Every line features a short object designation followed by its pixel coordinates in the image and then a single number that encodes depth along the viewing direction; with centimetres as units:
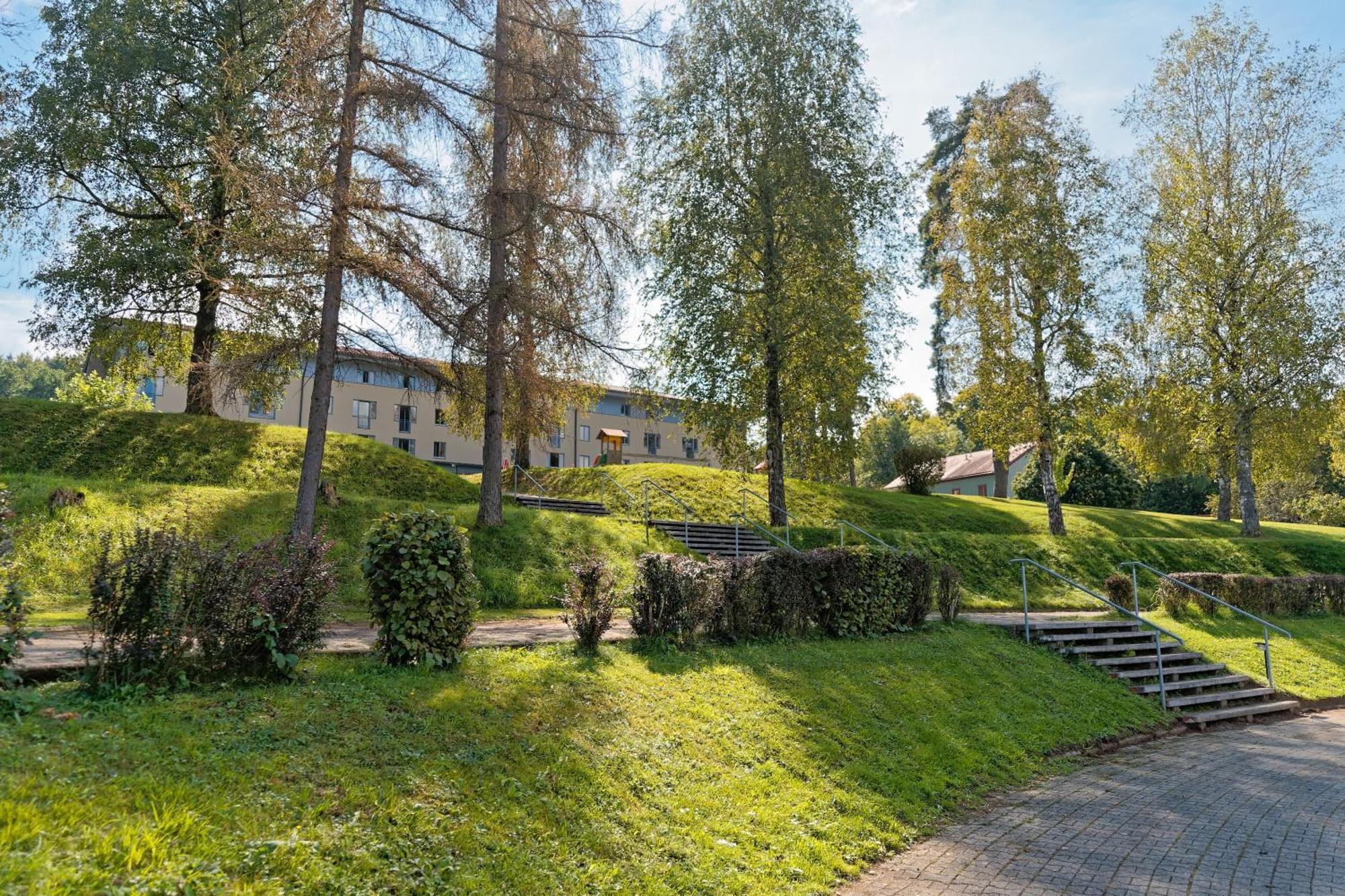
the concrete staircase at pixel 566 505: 2194
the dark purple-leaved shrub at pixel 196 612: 557
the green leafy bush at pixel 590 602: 909
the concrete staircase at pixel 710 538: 1966
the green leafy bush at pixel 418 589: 741
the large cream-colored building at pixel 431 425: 4828
